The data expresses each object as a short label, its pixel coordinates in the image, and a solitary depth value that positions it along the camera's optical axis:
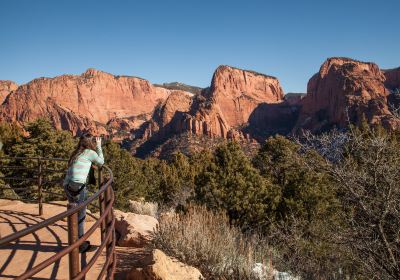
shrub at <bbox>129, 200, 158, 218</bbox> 11.83
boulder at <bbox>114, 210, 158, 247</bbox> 6.48
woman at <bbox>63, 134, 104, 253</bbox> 4.80
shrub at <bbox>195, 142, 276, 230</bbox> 16.88
